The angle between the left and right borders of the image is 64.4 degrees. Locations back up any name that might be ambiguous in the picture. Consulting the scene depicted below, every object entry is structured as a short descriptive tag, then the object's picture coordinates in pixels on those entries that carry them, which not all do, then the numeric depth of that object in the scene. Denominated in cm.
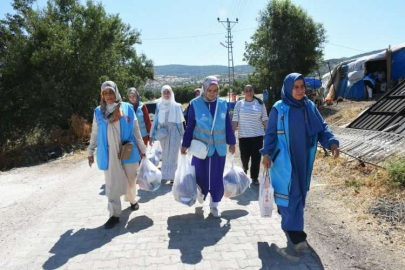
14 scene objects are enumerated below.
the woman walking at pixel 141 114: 657
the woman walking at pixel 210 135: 434
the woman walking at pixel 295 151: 335
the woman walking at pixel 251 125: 599
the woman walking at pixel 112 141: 420
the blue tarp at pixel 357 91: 1528
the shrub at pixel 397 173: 457
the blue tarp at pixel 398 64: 1418
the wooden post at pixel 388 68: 1432
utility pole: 3406
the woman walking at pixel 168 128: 608
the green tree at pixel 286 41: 1698
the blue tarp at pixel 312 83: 1625
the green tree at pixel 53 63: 1306
